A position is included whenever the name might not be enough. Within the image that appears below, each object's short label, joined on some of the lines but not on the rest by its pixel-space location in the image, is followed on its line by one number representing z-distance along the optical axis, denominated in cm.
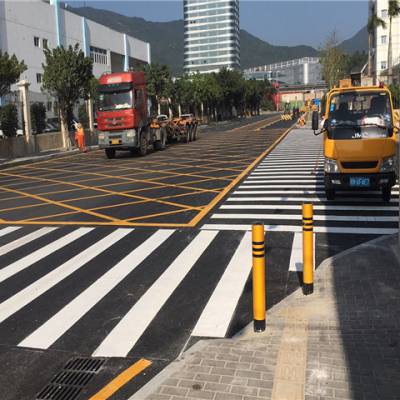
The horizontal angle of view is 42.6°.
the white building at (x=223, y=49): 19838
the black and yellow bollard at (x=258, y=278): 480
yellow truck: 1053
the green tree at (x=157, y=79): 5094
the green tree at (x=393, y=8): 4741
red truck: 2341
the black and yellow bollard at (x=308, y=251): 580
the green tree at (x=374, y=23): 6138
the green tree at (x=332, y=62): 5366
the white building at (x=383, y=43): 8394
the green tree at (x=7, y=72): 2289
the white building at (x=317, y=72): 19411
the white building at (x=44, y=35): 4834
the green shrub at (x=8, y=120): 2700
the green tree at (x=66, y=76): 3005
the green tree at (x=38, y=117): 3216
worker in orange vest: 2989
